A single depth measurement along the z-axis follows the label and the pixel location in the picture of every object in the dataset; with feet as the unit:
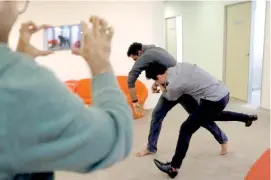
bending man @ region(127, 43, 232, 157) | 12.43
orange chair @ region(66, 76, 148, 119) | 18.63
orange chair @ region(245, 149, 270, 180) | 6.05
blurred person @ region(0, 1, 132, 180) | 1.54
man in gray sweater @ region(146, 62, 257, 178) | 10.46
